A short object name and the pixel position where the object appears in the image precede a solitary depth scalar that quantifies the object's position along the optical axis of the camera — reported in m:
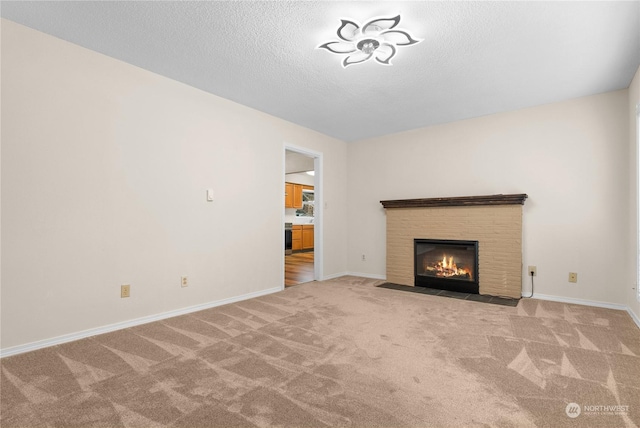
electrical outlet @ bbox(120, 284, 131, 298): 2.82
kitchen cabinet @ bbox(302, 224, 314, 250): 9.52
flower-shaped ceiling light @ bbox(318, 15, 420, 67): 2.26
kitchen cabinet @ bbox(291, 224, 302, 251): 9.19
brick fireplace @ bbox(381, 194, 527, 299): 3.97
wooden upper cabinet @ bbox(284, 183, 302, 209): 9.13
